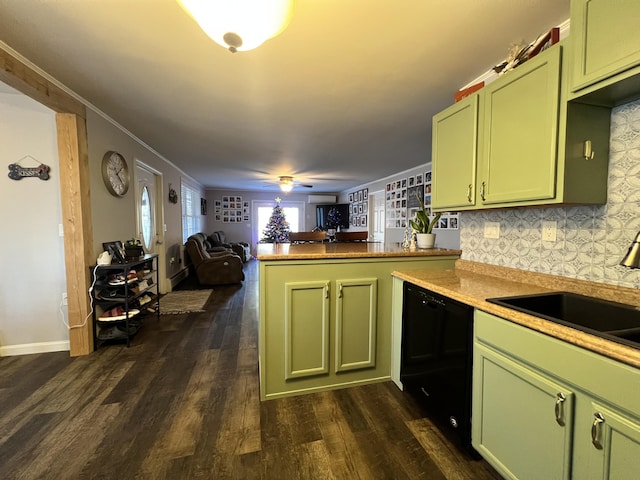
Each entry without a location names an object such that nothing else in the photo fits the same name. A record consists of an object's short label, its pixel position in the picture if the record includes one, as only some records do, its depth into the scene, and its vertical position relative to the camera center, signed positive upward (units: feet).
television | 28.96 +1.27
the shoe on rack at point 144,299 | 9.98 -2.71
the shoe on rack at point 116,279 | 8.71 -1.69
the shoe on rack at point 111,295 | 8.66 -2.19
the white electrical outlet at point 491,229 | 6.22 -0.11
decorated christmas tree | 27.66 -0.26
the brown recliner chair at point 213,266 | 16.99 -2.51
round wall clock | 9.21 +1.87
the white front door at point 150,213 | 12.20 +0.64
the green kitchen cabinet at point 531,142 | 4.00 +1.34
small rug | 12.50 -3.76
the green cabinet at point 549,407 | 2.63 -2.11
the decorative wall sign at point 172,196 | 15.93 +1.78
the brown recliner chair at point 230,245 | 23.65 -1.72
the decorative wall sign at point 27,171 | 7.86 +1.57
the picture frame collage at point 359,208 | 25.49 +1.71
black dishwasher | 4.64 -2.51
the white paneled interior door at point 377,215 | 22.95 +0.83
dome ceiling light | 3.03 +2.37
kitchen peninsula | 6.31 -2.14
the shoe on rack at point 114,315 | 8.62 -2.82
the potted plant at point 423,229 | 7.59 -0.12
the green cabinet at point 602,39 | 3.14 +2.26
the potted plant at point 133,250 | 9.84 -0.87
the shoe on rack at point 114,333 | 8.67 -3.41
